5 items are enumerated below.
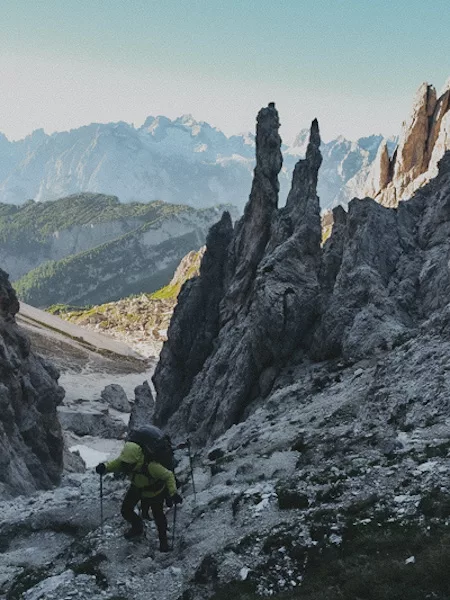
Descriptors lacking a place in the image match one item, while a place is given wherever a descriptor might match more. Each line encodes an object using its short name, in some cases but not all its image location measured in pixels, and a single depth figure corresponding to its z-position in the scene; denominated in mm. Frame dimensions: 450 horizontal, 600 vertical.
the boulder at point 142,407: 57500
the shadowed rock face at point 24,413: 33947
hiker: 14578
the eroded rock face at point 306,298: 33000
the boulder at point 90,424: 71938
